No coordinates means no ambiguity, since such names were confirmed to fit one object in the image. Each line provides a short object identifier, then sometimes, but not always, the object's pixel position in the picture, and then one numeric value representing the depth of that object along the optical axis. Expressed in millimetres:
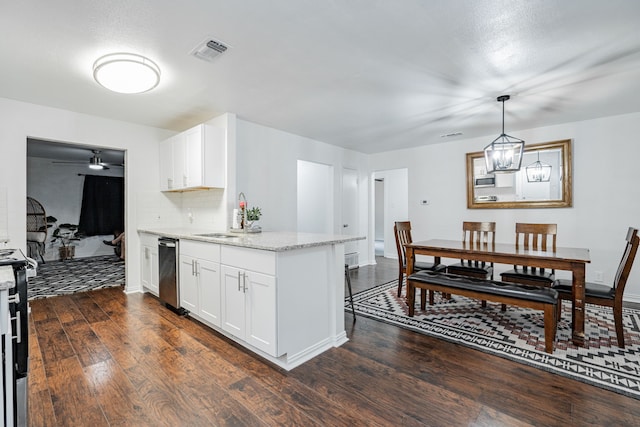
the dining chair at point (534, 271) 3186
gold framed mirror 4285
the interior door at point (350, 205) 5867
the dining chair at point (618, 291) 2410
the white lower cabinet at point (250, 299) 2211
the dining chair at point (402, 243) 3801
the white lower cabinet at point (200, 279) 2762
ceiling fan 6072
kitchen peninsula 2217
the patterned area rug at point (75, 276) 4281
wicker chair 6270
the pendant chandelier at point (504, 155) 3096
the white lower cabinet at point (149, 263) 3822
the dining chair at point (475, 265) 3553
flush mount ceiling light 2354
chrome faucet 3595
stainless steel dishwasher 3328
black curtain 7270
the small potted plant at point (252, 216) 3622
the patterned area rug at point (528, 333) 2148
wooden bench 2412
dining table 2527
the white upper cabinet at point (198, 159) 3684
